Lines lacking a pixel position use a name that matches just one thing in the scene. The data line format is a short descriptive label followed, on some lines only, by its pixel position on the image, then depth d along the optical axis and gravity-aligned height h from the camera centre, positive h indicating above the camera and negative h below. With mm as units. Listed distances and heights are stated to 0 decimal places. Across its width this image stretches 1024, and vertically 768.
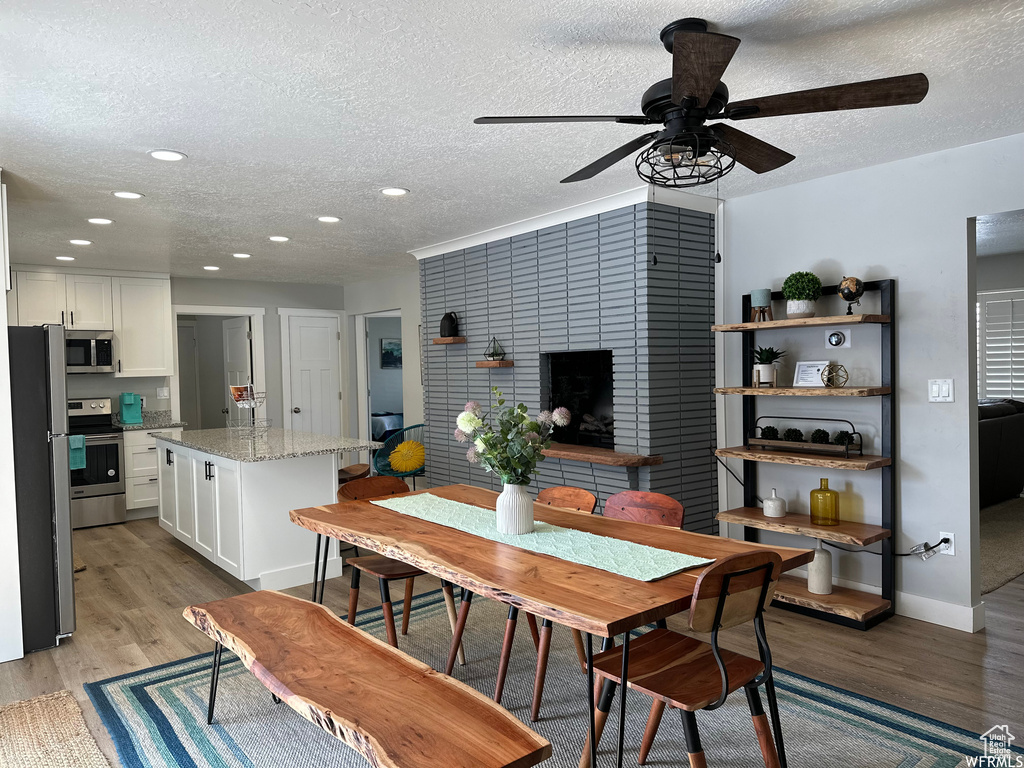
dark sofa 5551 -803
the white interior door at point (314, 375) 7727 -67
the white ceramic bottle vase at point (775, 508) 3699 -805
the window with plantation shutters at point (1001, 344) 6727 +98
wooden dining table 1704 -607
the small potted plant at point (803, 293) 3553 +344
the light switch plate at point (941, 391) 3258 -169
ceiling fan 1624 +685
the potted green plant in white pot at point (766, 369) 3742 -53
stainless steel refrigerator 3219 -502
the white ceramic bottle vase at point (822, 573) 3496 -1102
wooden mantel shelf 3900 -555
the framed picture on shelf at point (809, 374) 3674 -85
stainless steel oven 5803 -846
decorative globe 3383 +338
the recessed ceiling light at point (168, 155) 3030 +970
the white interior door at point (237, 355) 7547 +178
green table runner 2012 -603
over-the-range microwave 5969 +191
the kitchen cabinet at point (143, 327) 6332 +428
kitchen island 3879 -758
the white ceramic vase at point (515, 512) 2438 -526
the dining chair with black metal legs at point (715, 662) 1722 -871
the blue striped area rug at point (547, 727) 2279 -1308
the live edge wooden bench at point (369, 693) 1502 -849
